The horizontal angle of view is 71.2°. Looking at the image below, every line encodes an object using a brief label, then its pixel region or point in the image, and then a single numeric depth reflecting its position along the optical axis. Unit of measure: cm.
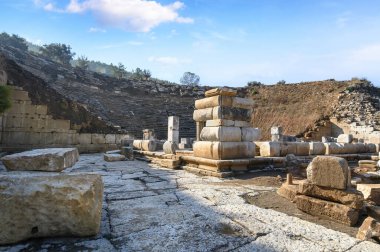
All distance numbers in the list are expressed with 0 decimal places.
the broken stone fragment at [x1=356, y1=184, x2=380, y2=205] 335
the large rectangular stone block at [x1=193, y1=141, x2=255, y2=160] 605
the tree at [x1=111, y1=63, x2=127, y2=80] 4600
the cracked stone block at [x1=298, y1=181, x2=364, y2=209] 286
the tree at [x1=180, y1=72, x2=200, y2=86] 5269
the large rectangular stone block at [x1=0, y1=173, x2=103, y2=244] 219
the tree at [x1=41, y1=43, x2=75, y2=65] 4459
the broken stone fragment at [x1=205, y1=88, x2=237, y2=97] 633
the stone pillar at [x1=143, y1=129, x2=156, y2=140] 1404
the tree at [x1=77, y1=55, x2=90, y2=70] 4731
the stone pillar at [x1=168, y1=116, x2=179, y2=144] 1095
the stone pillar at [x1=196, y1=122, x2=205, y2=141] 777
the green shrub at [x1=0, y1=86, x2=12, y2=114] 695
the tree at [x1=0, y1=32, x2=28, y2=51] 4345
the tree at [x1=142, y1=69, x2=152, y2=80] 4149
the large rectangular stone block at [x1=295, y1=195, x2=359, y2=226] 283
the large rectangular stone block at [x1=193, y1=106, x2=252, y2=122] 622
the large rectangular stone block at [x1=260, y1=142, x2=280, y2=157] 739
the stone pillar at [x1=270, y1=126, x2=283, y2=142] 1466
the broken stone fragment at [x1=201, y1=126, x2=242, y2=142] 607
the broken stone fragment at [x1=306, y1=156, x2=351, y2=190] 300
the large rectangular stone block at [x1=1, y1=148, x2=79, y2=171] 270
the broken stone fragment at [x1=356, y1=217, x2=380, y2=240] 239
